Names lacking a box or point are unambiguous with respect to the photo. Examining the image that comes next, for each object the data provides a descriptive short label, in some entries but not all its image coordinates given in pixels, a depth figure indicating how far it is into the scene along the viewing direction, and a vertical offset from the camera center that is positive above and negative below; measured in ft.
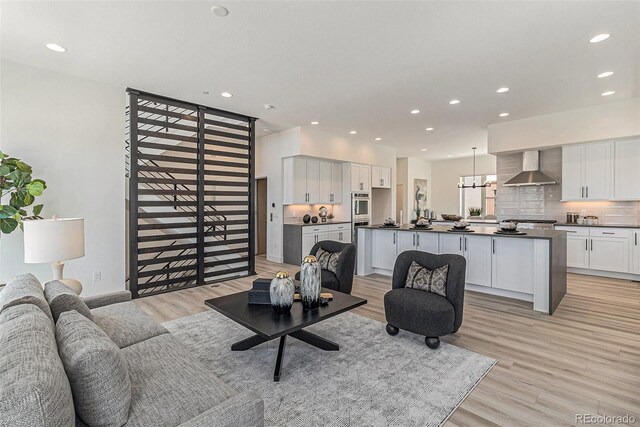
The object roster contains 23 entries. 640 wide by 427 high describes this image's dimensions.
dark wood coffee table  7.08 -2.67
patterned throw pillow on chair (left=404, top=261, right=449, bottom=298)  9.78 -2.29
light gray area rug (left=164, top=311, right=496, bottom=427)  6.31 -4.14
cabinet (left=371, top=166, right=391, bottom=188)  26.91 +2.95
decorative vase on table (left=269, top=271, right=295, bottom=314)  7.76 -2.13
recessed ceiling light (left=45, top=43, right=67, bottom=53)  10.34 +5.58
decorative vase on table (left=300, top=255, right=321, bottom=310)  8.18 -2.00
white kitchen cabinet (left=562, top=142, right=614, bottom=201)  17.42 +2.21
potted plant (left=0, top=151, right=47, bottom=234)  10.11 +0.80
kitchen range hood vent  19.85 +2.39
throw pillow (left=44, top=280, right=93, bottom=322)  5.92 -1.81
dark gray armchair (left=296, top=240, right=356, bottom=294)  12.20 -2.62
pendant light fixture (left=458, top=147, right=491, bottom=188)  31.96 +3.93
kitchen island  11.91 -2.05
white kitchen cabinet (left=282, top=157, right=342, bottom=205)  21.83 +2.17
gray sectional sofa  2.91 -2.49
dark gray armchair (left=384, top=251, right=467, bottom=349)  8.98 -2.93
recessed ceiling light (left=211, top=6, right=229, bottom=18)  8.33 +5.49
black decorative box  8.51 -2.37
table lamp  8.72 -0.87
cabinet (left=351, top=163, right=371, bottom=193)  25.08 +2.68
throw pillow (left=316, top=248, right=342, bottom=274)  12.74 -2.11
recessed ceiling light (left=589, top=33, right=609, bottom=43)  9.66 +5.47
